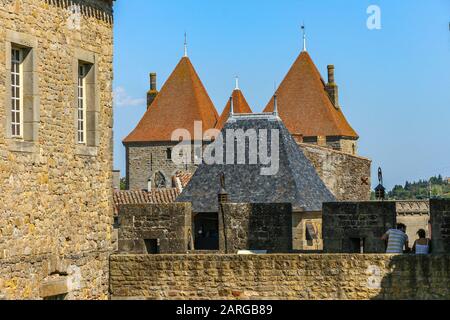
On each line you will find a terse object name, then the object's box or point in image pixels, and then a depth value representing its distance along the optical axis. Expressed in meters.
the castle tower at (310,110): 97.12
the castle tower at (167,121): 101.44
